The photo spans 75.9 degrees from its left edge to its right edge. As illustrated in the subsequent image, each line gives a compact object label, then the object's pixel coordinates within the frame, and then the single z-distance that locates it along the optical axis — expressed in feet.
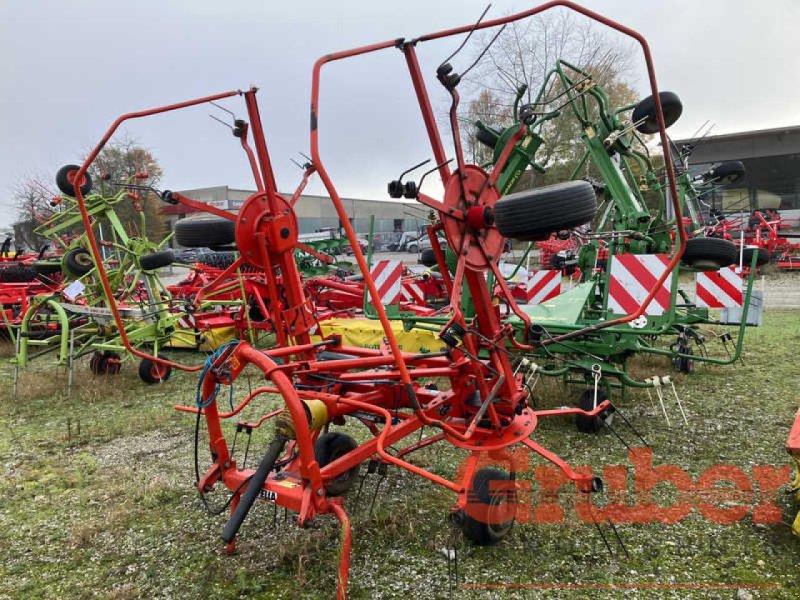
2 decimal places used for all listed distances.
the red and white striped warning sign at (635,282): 14.33
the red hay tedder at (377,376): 7.86
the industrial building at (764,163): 82.58
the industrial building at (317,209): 140.44
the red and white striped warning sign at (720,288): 17.81
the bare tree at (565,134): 71.43
